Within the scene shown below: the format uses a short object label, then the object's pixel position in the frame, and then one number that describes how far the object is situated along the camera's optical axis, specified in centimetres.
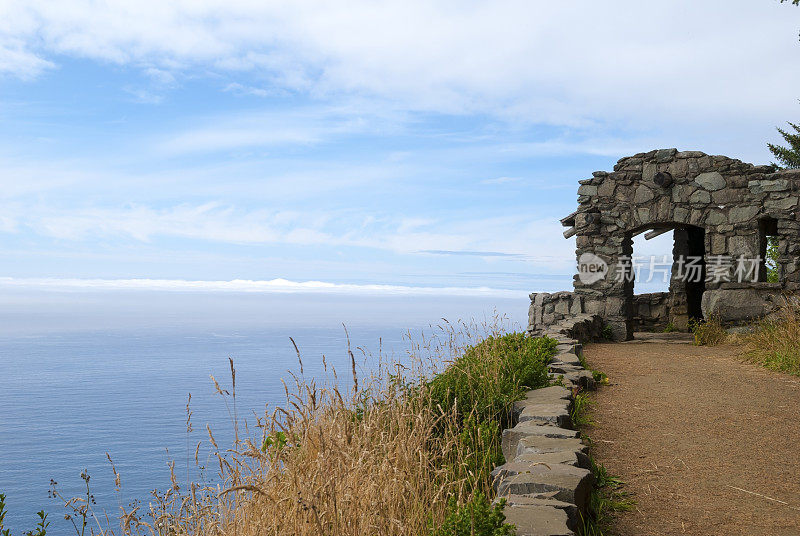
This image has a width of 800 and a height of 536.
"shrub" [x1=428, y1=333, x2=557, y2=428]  533
